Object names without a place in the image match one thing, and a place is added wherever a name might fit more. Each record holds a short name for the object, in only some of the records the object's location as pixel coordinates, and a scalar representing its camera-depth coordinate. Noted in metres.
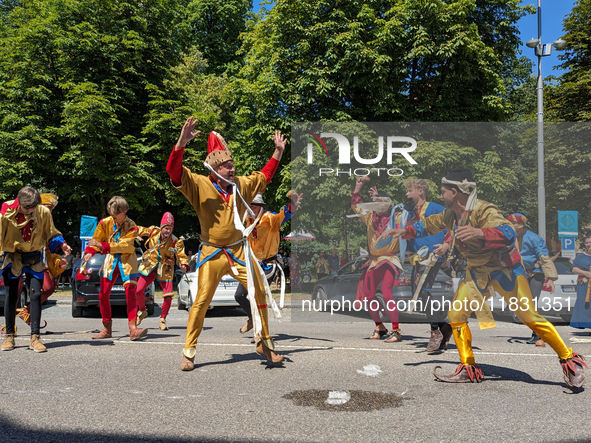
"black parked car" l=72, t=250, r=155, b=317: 12.85
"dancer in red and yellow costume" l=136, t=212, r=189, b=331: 9.33
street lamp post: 10.34
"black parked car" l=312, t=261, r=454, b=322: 8.21
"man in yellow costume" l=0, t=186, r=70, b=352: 6.91
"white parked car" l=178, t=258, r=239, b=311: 13.64
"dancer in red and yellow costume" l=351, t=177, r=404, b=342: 7.96
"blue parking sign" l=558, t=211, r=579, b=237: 9.72
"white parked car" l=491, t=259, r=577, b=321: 9.77
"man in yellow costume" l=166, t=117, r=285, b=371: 5.93
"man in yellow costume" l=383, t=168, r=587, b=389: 5.21
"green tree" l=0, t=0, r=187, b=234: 20.56
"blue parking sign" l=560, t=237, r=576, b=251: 9.74
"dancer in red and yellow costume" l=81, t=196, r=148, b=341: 8.02
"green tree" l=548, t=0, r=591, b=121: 25.52
